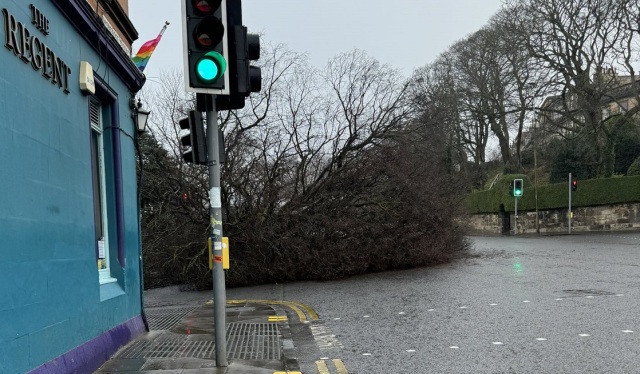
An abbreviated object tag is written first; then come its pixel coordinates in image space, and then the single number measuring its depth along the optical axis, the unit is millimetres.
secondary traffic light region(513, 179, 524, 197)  33781
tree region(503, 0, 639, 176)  32969
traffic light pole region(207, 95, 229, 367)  5766
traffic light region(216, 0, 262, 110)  5848
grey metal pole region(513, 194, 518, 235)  37969
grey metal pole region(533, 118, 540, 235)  38594
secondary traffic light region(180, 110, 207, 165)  5977
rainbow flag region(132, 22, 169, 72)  9391
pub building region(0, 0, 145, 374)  4336
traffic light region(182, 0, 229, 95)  5512
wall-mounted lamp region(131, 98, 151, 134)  8633
